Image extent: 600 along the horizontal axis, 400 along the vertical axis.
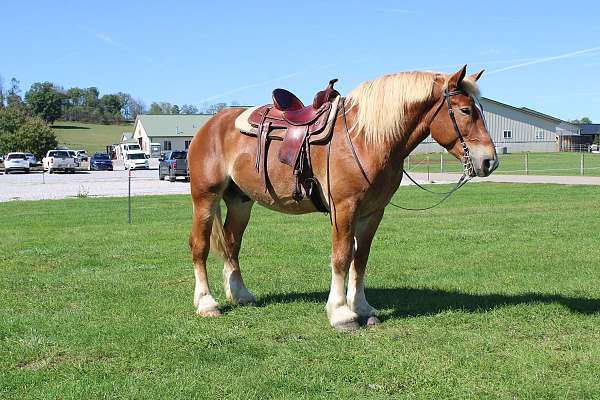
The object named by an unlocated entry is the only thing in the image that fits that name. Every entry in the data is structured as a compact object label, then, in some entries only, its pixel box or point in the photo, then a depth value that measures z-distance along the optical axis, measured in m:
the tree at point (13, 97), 141.69
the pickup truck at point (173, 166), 39.09
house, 105.50
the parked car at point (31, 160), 58.49
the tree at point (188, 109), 184.73
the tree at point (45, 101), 160.75
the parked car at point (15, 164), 55.50
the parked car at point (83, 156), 76.78
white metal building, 86.12
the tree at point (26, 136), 77.81
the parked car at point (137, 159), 59.89
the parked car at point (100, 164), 61.66
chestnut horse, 6.35
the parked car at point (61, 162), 54.84
